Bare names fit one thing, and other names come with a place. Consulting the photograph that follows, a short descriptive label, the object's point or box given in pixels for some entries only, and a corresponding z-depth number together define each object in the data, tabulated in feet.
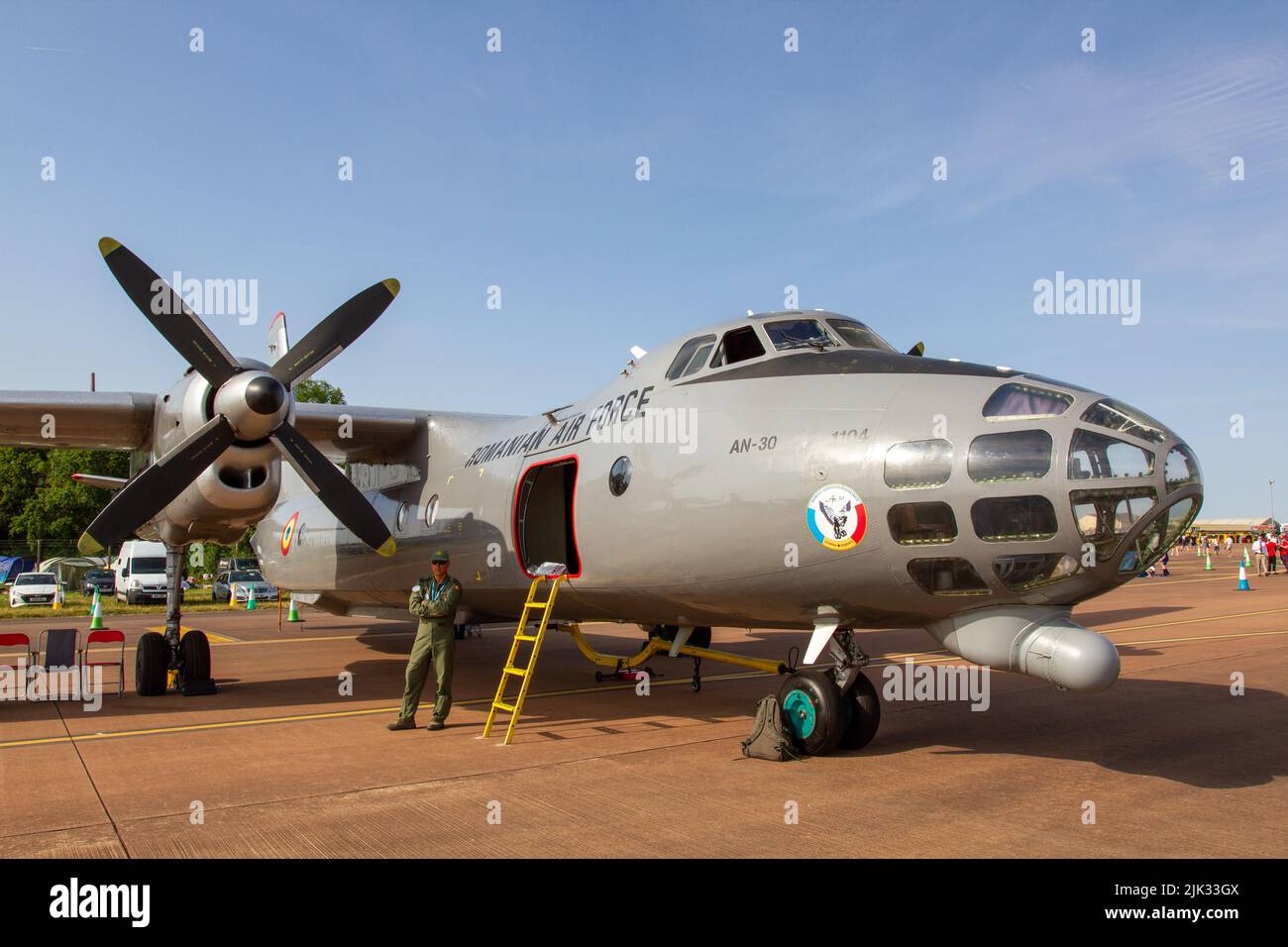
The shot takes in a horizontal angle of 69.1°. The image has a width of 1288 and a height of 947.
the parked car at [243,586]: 118.93
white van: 111.75
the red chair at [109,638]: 39.83
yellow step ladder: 29.88
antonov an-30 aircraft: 21.15
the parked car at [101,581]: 131.13
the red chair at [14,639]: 39.06
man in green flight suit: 32.60
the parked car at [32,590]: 104.83
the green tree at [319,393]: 221.60
